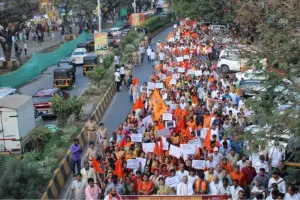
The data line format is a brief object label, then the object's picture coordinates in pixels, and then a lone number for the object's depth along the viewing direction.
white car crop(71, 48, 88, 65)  40.06
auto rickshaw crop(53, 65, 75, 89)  30.64
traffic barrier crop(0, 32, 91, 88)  32.31
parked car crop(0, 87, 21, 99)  24.45
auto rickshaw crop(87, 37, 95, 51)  48.06
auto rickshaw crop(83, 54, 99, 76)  35.06
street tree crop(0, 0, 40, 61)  37.56
